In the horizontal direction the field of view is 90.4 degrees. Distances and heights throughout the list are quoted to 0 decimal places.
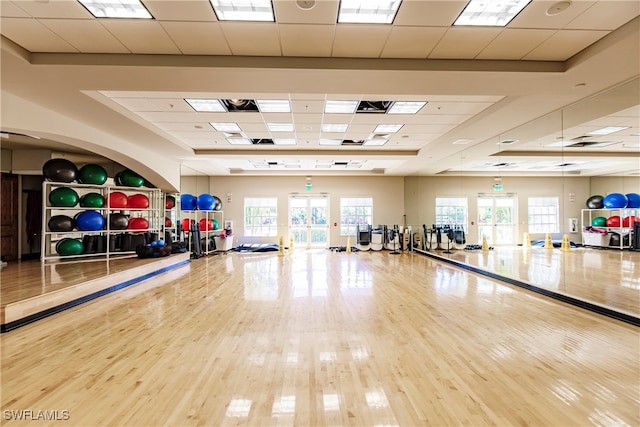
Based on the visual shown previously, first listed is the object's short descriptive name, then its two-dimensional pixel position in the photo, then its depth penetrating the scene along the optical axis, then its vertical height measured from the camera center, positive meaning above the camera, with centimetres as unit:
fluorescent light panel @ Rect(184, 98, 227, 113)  497 +181
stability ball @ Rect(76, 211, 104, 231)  699 -9
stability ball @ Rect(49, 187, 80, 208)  664 +42
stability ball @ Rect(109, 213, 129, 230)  776 -11
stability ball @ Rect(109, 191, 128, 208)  760 +41
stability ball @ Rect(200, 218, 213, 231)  1074 -27
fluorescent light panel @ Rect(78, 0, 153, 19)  281 +188
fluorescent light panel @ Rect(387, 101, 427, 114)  512 +180
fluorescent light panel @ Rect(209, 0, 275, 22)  283 +189
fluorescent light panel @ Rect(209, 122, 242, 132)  621 +179
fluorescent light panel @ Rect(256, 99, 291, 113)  505 +182
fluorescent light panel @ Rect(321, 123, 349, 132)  624 +179
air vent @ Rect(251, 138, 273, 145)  751 +179
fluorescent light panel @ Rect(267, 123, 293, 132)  623 +179
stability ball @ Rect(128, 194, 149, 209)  804 +40
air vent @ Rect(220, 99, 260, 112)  511 +183
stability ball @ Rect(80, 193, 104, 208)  708 +36
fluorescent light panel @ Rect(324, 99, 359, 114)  509 +180
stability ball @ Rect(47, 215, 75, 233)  678 -13
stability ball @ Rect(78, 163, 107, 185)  706 +95
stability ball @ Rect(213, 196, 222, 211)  1115 +39
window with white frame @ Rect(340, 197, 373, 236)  1309 +5
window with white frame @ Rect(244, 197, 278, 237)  1287 -1
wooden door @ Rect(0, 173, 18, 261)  788 +1
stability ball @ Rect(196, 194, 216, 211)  1055 +44
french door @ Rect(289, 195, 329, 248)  1295 -19
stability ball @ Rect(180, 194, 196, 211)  1052 +47
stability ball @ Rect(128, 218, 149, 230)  831 -19
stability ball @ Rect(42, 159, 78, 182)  652 +97
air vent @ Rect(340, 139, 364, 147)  755 +179
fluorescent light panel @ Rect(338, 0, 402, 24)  284 +188
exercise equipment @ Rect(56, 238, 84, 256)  706 -67
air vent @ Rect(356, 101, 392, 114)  519 +181
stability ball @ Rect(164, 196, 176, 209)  955 +44
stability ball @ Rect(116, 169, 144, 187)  824 +100
